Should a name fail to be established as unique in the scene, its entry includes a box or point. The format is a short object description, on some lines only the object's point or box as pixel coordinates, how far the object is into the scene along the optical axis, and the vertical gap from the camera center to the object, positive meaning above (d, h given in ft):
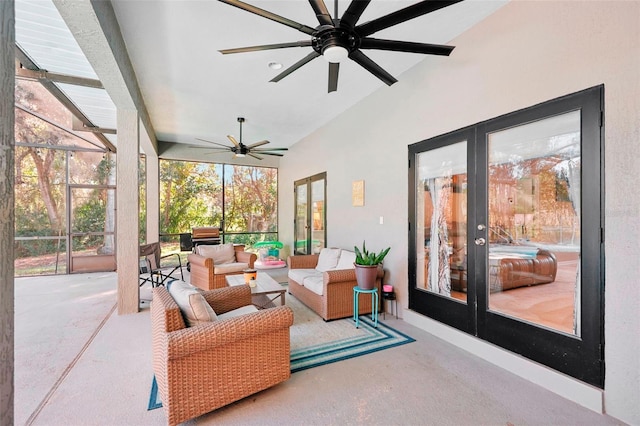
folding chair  13.94 -2.37
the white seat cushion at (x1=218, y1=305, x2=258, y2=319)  7.96 -2.88
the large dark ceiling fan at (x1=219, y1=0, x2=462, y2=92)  5.60 +4.10
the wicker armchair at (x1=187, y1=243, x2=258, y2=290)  14.43 -2.77
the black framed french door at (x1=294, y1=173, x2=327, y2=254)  19.12 +0.03
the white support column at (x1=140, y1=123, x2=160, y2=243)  22.22 +1.41
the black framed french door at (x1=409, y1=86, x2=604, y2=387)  6.53 -0.54
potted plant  10.82 -2.20
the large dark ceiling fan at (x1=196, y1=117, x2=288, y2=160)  16.49 +4.00
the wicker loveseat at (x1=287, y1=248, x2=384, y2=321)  11.31 -3.16
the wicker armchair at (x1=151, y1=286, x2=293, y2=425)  5.55 -3.12
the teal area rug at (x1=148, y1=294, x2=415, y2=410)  8.40 -4.36
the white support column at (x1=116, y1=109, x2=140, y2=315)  12.17 +0.16
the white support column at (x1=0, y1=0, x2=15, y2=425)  3.03 +0.10
